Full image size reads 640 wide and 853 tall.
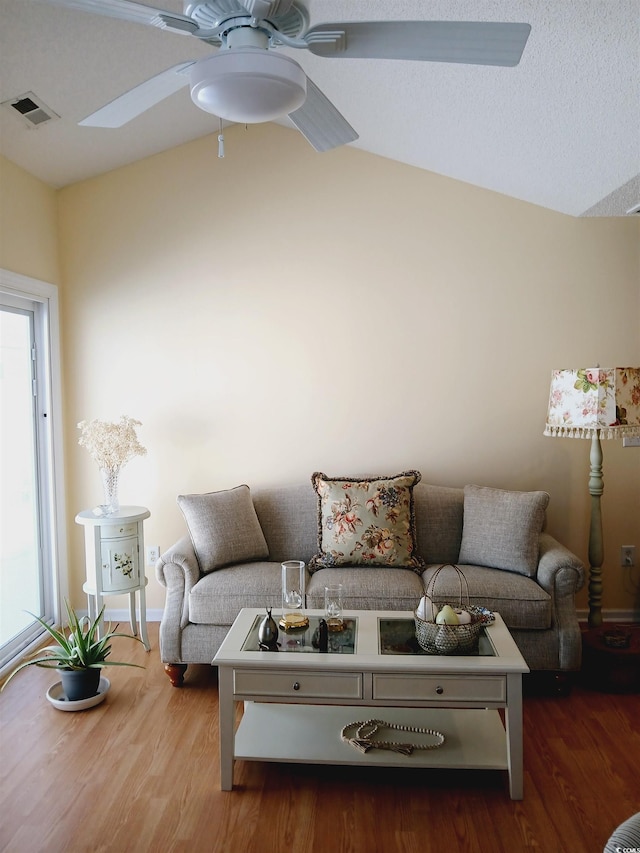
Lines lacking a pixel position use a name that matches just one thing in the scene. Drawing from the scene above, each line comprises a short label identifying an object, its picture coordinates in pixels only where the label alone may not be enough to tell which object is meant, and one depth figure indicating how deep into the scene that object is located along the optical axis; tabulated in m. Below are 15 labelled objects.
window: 3.65
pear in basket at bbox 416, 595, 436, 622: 2.59
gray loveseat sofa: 3.20
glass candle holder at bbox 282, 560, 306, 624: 2.75
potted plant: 3.07
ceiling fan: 1.55
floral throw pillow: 3.58
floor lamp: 3.24
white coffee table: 2.43
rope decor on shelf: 2.52
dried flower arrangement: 3.66
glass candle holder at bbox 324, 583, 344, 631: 2.77
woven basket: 2.51
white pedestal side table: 3.57
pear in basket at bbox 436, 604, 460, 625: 2.52
